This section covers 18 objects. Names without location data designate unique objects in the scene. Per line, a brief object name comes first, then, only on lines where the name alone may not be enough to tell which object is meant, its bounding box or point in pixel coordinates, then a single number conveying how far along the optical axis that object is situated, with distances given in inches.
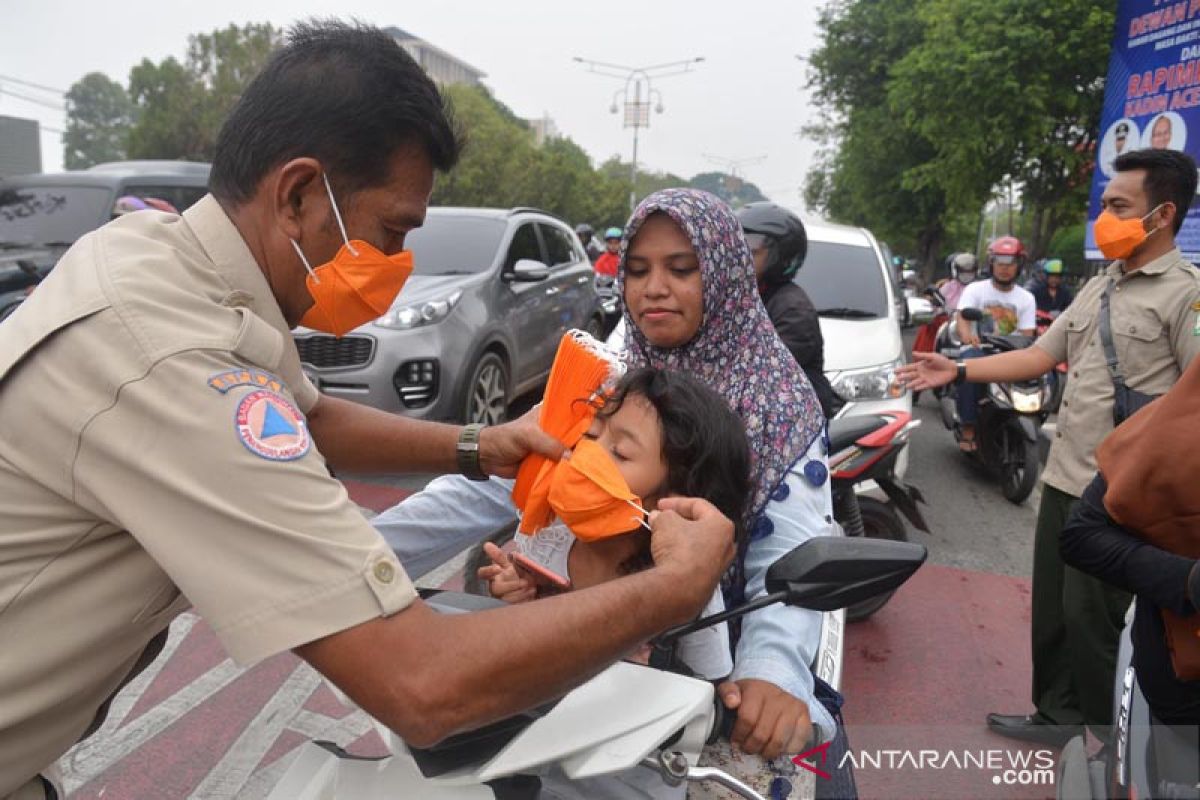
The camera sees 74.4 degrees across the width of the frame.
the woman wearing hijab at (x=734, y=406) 60.1
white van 182.2
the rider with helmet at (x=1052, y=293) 379.2
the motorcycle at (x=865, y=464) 131.5
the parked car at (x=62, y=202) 282.2
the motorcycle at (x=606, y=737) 41.7
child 57.7
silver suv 213.9
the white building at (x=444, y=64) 3988.7
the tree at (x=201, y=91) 1128.2
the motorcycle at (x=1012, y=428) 216.6
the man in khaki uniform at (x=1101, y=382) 104.0
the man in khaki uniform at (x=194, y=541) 37.8
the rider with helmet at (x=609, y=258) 443.1
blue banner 294.2
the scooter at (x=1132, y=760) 31.2
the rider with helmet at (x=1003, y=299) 258.5
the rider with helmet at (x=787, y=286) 147.6
